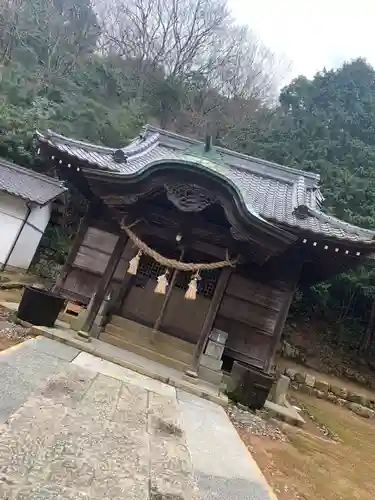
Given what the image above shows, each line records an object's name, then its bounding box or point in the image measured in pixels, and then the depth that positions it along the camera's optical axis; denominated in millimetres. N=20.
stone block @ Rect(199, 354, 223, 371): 7939
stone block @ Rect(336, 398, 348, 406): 13292
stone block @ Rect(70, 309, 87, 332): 8234
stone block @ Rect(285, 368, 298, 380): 14016
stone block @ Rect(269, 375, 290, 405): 8195
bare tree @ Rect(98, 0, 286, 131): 28125
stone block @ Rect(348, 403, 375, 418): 12891
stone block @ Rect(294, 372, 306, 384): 13879
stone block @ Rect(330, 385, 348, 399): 13773
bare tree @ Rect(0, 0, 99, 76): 25000
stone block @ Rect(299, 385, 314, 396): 13509
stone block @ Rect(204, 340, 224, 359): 8094
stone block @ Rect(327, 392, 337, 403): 13414
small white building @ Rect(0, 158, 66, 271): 14336
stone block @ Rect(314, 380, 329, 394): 13797
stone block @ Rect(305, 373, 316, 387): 13795
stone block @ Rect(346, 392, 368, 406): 13750
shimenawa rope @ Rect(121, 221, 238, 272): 8109
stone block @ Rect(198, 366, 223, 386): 7819
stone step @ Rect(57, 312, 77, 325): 8878
